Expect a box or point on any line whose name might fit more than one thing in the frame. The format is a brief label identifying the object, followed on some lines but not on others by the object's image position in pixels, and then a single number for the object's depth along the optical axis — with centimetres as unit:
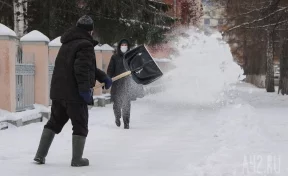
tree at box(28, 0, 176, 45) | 1975
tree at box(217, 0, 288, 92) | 2134
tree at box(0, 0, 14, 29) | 2052
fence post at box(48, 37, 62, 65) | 1559
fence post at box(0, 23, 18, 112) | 1096
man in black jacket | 626
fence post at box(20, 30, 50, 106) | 1320
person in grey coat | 1130
